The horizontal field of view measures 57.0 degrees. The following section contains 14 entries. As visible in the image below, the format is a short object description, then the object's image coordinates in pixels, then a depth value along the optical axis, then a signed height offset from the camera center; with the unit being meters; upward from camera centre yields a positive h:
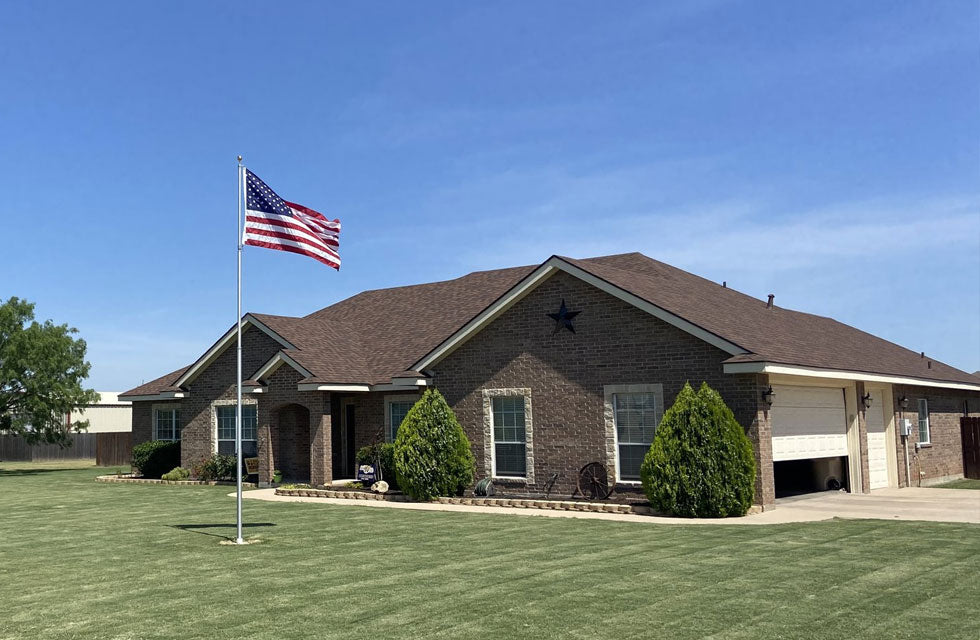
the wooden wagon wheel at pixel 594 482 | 20.28 -1.73
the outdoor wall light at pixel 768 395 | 18.69 +0.10
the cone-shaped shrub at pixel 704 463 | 17.80 -1.22
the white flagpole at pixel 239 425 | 14.78 -0.16
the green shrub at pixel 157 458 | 31.69 -1.39
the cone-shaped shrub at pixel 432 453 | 21.84 -1.05
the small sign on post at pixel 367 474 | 24.78 -1.70
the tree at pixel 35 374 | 37.28 +1.98
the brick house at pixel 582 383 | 19.83 +0.59
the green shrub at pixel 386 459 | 24.47 -1.30
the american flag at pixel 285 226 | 15.81 +3.41
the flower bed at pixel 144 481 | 28.47 -2.09
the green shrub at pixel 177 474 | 29.75 -1.86
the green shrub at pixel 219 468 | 29.11 -1.65
